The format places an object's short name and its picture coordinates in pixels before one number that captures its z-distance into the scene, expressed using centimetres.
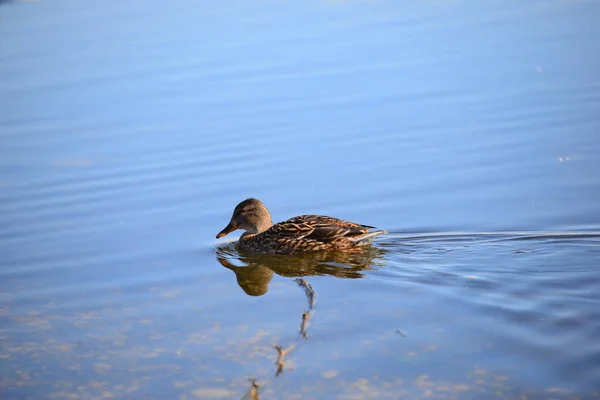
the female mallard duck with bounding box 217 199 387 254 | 1756
